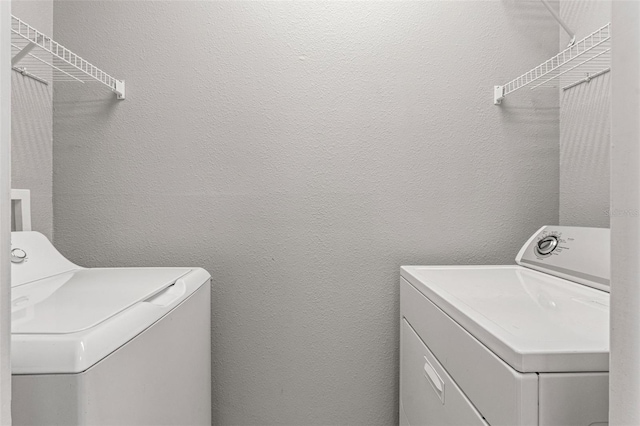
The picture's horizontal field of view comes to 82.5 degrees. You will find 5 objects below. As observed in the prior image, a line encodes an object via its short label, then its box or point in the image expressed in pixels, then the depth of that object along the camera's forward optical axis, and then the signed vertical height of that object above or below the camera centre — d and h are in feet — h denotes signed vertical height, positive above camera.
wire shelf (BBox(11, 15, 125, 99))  3.90 +1.59
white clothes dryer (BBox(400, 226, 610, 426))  1.68 -0.72
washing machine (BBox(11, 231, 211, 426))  1.69 -0.75
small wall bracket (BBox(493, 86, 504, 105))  4.47 +1.39
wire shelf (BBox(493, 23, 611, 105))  3.78 +1.56
